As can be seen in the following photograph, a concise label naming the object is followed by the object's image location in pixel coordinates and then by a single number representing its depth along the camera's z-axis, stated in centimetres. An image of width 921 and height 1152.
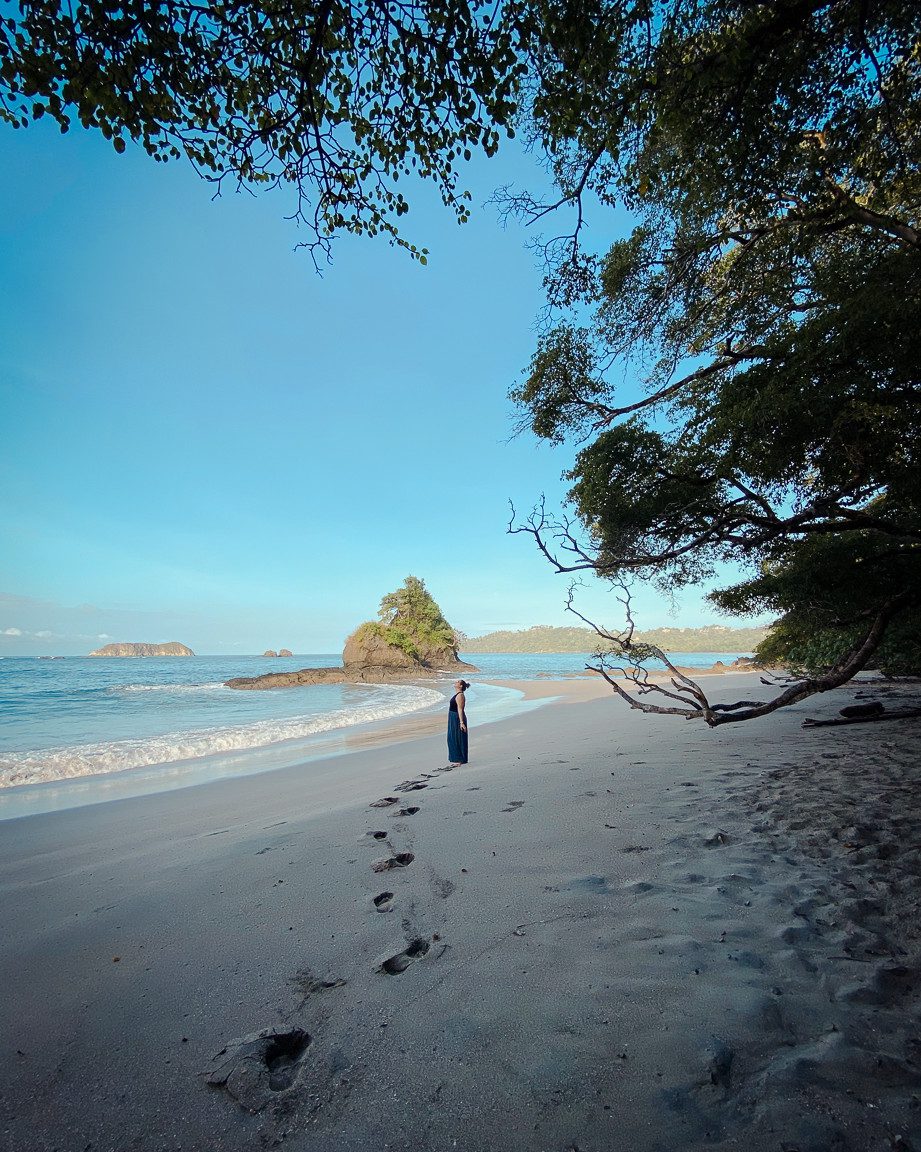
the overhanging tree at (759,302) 388
